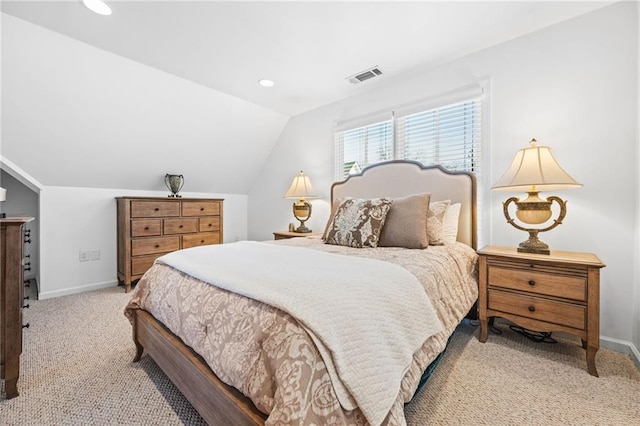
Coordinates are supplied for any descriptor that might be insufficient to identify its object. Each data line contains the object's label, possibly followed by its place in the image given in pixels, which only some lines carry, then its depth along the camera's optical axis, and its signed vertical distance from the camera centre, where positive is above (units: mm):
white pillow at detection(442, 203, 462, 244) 2297 -107
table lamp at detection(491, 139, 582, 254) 1810 +187
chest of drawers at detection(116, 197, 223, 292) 3152 -241
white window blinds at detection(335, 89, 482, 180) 2539 +780
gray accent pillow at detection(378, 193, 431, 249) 2094 -101
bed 799 -468
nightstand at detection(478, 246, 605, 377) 1612 -509
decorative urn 3670 +357
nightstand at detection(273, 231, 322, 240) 3392 -303
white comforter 818 -346
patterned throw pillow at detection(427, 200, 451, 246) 2205 -88
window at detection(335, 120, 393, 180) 3131 +766
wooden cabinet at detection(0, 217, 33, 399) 1403 -484
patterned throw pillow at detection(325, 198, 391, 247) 2172 -106
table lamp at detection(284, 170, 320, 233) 3559 +192
